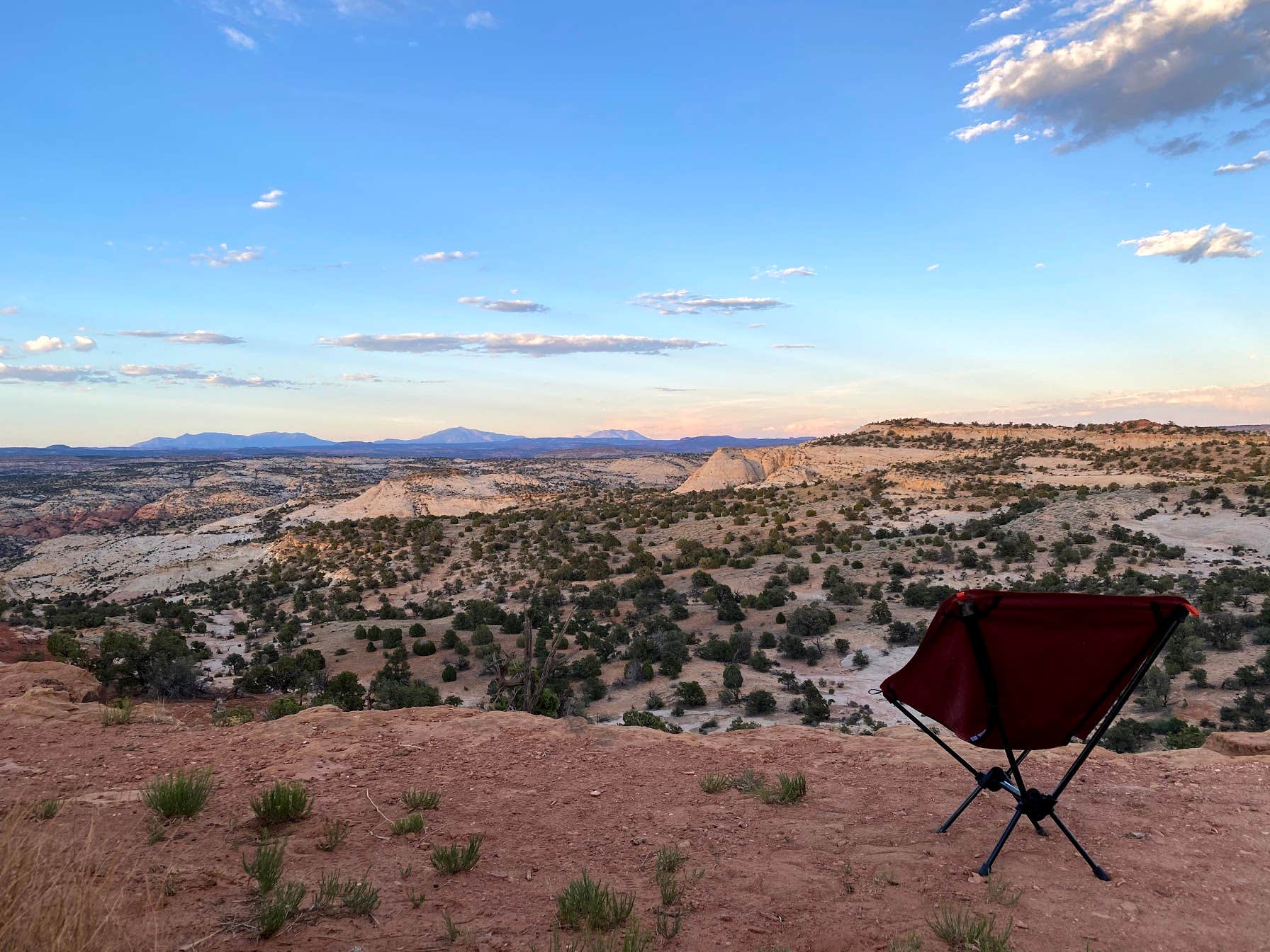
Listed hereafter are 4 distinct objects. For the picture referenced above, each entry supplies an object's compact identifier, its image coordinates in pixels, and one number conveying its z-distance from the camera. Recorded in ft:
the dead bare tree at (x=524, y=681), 42.19
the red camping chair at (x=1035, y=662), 13.35
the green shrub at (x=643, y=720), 40.73
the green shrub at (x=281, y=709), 37.81
